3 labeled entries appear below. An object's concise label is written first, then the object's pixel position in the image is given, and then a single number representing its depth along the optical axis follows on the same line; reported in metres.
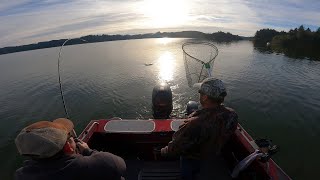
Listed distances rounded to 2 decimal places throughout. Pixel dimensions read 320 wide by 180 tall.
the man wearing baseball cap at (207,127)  2.03
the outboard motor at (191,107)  5.42
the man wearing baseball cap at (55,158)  1.28
